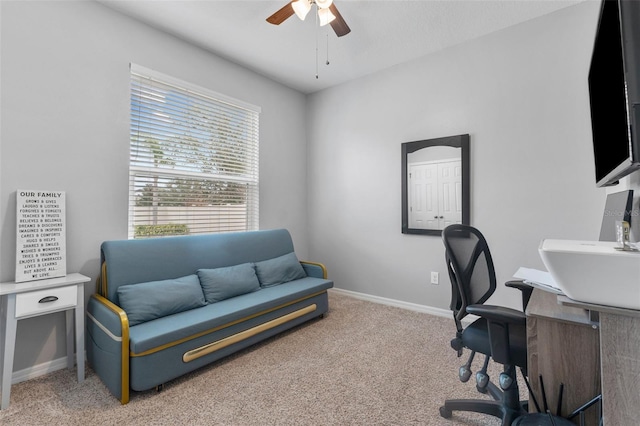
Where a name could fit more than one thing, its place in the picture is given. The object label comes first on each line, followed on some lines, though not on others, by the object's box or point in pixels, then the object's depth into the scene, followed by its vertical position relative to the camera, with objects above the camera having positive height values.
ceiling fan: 1.95 +1.41
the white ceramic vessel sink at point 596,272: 0.70 -0.14
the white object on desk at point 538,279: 1.08 -0.26
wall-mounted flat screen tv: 0.84 +0.45
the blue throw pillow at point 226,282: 2.52 -0.57
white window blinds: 2.61 +0.58
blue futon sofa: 1.80 -0.69
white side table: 1.74 -0.53
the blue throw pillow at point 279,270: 2.99 -0.56
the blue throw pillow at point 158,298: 2.03 -0.59
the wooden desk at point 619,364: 0.76 -0.39
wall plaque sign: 1.93 -0.12
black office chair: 1.25 -0.49
